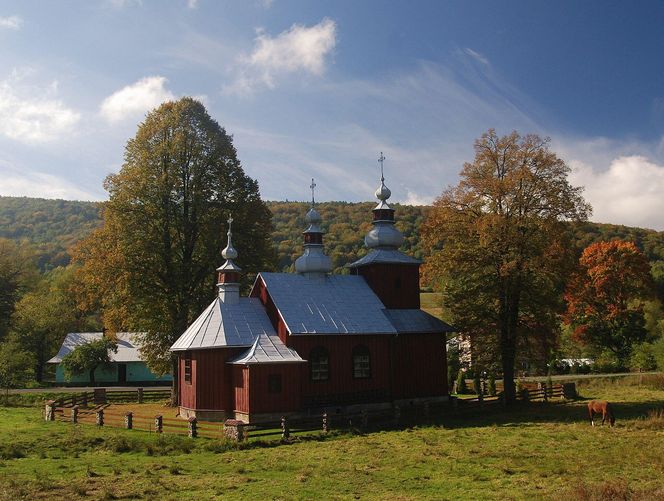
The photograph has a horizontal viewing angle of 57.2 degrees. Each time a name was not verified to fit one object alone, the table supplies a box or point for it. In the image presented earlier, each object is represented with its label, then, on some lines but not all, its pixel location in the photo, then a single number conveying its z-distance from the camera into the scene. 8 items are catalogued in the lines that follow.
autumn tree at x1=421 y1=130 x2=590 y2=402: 27.64
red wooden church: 25.14
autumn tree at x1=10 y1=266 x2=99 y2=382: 54.09
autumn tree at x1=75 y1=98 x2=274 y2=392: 31.00
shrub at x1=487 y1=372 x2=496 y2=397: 33.95
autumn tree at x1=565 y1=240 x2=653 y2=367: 49.47
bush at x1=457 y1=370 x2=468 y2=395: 38.31
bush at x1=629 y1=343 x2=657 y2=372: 42.84
